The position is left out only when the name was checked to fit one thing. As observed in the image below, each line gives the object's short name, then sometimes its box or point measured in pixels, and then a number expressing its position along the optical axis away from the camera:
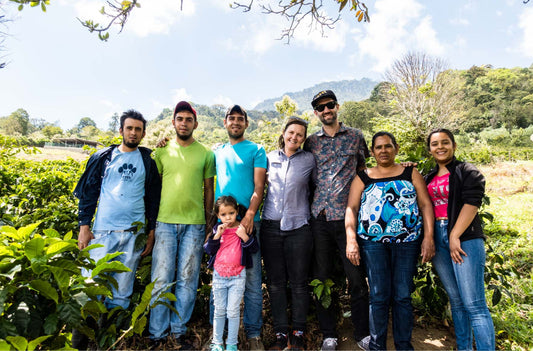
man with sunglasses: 2.63
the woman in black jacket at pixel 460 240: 2.19
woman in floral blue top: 2.42
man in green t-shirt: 2.63
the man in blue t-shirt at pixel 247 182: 2.70
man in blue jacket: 2.64
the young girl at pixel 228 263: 2.53
